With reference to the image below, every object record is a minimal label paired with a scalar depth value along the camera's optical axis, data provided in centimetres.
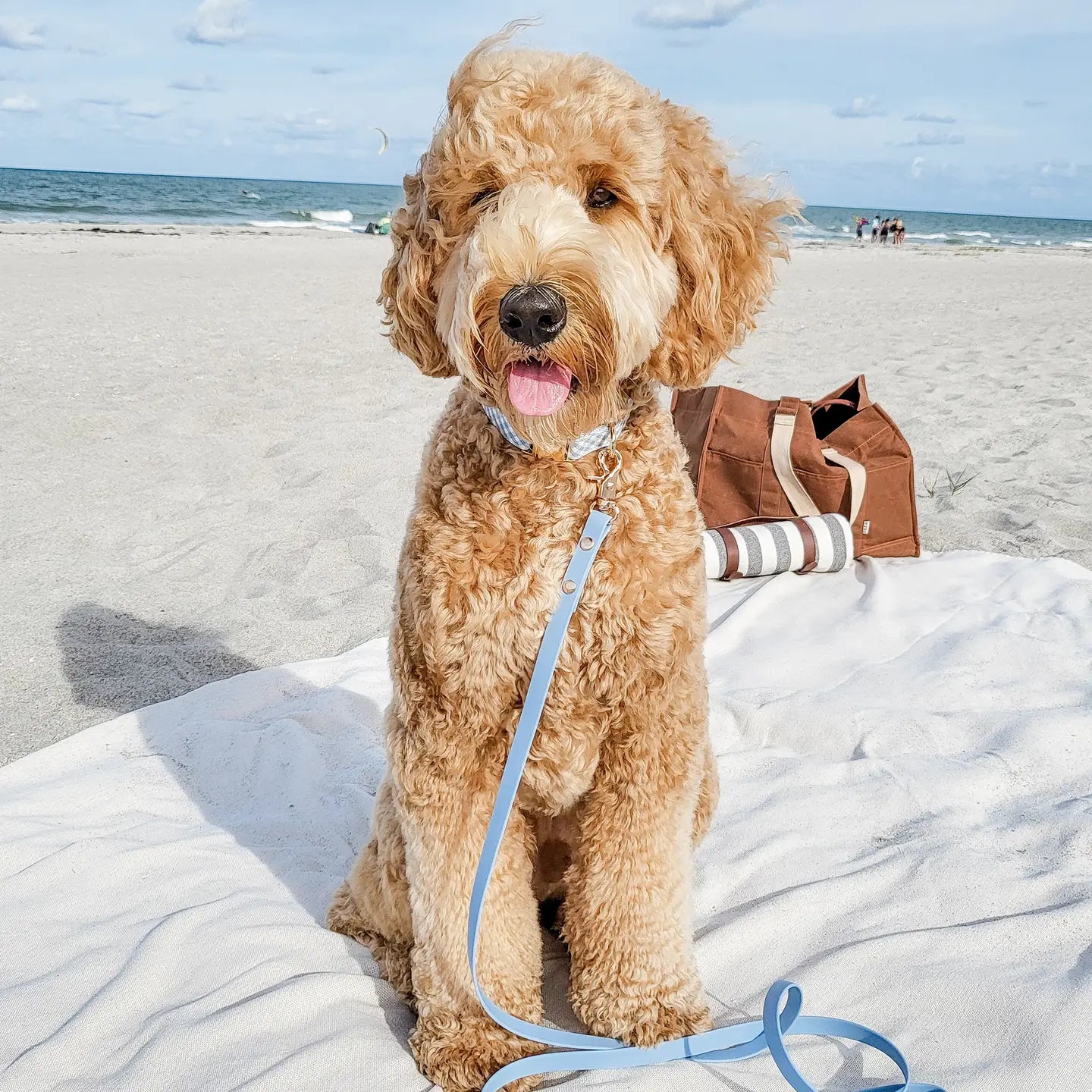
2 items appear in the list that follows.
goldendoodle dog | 70
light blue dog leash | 71
